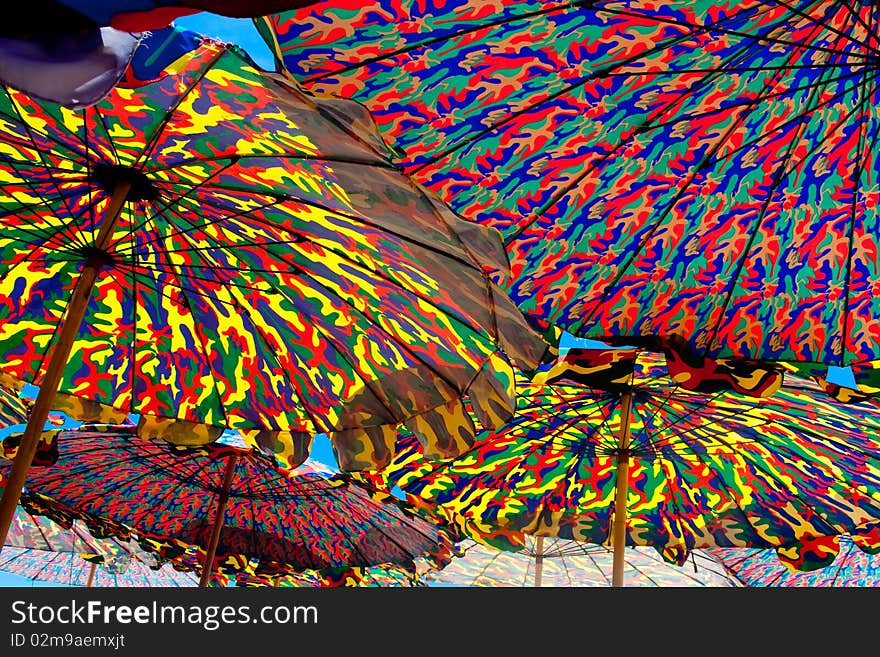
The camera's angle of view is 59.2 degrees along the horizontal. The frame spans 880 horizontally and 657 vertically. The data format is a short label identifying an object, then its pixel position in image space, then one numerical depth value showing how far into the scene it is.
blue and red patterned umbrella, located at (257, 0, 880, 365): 4.16
